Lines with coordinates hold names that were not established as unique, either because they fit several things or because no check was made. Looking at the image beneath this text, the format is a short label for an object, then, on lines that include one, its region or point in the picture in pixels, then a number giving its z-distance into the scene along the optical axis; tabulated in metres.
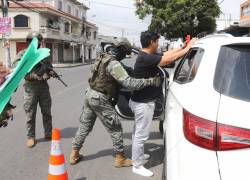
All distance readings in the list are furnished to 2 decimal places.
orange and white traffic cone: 2.70
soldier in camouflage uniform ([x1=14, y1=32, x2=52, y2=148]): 3.99
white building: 28.76
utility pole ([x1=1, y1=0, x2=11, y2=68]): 17.00
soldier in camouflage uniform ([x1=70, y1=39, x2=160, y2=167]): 3.00
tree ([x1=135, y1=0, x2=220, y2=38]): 21.98
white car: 1.59
